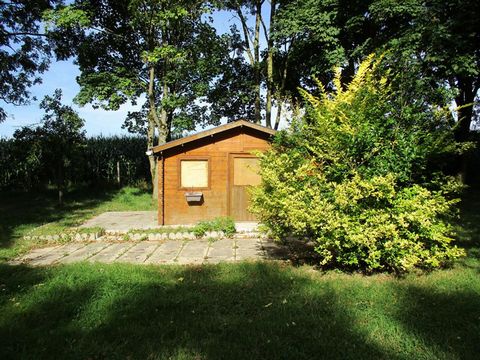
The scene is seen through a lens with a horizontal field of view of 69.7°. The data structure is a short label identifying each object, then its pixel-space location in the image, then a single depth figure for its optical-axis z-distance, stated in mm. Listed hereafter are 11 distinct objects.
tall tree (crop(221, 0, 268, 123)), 21094
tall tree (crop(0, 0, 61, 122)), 18250
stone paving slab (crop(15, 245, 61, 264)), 7279
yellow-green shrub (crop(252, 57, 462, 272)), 5414
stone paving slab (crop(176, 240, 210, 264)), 6879
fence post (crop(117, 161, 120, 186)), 20531
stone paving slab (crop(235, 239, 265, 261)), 7148
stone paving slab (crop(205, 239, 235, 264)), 6945
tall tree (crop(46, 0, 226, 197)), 15086
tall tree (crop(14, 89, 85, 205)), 14422
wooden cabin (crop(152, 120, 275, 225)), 10781
